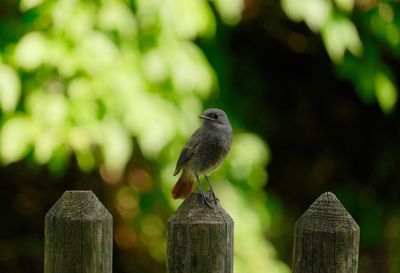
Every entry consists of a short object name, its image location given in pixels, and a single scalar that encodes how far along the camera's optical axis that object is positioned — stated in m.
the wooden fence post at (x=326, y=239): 4.53
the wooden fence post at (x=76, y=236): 4.49
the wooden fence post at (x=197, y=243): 4.50
